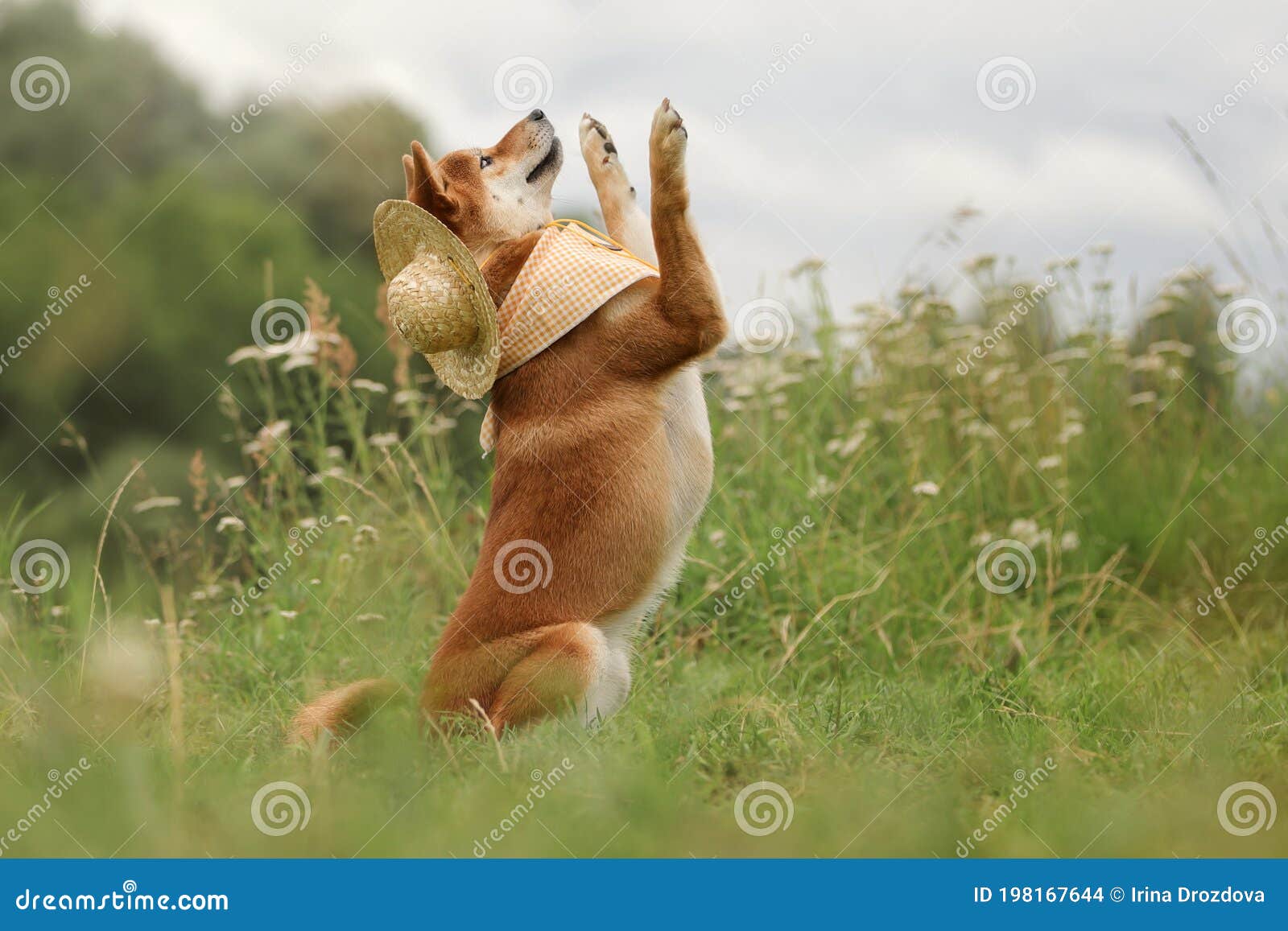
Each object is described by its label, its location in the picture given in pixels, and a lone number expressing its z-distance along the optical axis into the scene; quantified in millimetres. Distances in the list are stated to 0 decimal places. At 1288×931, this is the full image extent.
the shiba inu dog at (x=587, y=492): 6012
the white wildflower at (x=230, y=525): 8445
